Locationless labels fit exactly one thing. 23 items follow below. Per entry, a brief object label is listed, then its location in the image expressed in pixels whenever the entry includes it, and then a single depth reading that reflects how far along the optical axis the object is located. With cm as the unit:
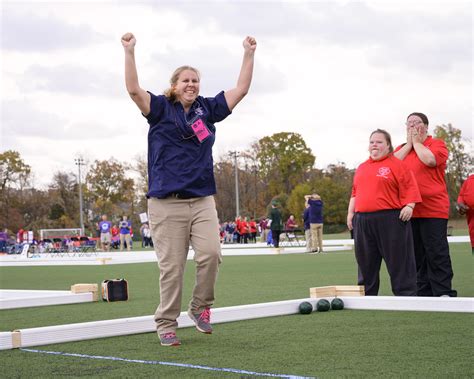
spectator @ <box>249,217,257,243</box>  4834
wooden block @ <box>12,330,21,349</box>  598
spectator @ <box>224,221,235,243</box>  5179
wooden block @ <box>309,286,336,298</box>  830
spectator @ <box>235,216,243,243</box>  4516
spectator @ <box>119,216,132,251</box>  3791
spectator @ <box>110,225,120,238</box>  4812
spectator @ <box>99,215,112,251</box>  3875
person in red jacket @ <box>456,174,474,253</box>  1061
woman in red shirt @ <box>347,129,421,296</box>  830
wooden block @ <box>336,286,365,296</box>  825
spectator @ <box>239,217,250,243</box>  4488
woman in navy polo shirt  614
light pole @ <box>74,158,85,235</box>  8200
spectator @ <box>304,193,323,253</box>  2470
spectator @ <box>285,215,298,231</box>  4126
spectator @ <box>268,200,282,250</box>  2868
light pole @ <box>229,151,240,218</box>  7531
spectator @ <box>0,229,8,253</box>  4534
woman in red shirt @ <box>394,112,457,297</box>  862
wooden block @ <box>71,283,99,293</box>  1031
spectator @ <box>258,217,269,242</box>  4803
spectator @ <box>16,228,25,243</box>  4786
